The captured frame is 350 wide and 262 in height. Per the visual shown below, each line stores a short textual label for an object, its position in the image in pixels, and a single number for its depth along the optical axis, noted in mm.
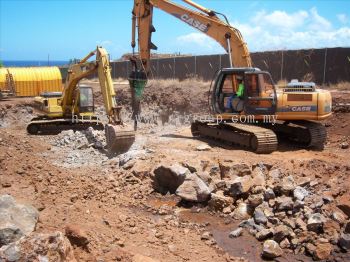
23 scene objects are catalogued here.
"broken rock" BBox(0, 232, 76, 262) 4527
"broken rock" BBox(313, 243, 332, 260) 6549
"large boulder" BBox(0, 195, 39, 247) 5262
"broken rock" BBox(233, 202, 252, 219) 7906
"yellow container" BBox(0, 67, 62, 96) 24850
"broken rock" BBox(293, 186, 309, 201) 7936
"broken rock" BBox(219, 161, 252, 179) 9098
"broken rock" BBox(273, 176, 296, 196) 8125
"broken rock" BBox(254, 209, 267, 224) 7504
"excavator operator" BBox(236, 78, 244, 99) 11750
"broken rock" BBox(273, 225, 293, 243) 7031
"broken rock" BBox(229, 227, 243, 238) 7285
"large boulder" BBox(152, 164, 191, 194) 8736
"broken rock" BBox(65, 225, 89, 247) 5449
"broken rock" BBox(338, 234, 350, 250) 6672
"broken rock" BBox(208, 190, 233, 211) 8141
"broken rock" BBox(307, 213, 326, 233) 7137
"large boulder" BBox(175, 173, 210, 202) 8281
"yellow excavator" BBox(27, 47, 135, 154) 14922
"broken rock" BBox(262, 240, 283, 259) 6633
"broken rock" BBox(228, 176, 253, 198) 8305
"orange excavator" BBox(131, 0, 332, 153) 11266
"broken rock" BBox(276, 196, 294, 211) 7691
